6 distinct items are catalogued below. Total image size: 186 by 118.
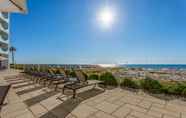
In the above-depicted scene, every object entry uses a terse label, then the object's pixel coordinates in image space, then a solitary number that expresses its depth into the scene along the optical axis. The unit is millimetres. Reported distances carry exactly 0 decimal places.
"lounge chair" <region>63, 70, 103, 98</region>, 3120
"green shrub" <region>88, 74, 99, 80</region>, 4804
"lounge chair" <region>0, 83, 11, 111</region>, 2640
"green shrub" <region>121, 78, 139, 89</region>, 3975
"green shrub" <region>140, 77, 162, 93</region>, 3519
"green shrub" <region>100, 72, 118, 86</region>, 4279
